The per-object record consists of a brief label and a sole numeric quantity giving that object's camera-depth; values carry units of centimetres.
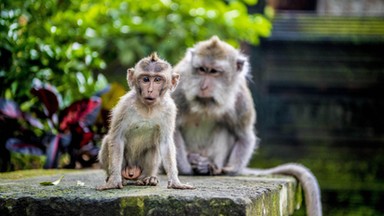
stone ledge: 357
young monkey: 414
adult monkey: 604
